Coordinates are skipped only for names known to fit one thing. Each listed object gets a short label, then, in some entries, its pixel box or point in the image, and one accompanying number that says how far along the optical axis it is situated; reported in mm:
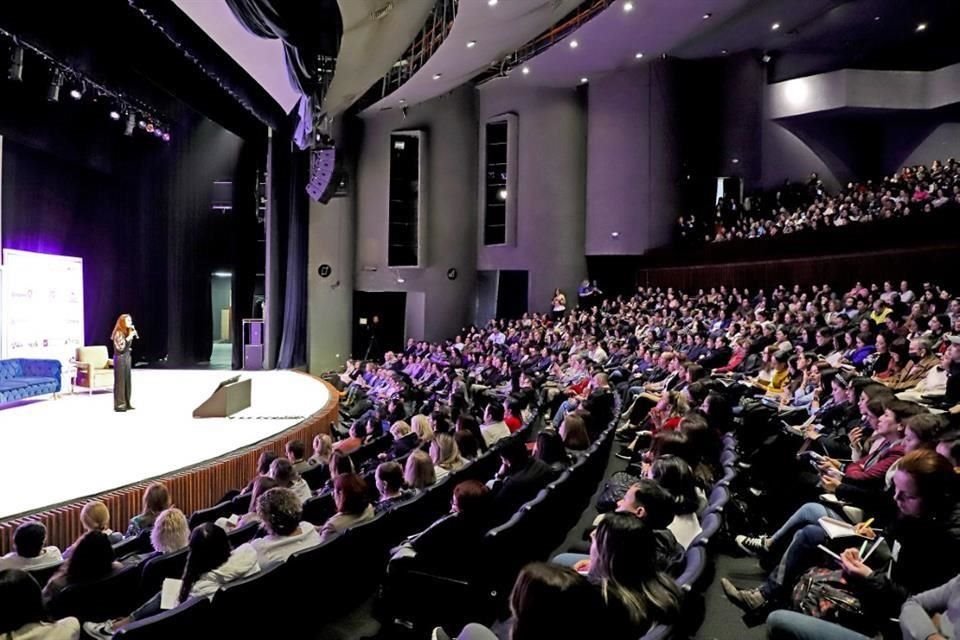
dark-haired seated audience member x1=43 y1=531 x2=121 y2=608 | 2635
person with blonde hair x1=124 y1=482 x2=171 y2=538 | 3736
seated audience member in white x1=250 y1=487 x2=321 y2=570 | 2830
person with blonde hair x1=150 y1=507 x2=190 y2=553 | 3039
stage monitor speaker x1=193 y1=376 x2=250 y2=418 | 7422
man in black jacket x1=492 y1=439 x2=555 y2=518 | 3557
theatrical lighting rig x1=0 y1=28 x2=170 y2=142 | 7062
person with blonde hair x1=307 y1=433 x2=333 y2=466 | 5109
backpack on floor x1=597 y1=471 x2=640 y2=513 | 3695
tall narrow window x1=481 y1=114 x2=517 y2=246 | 17234
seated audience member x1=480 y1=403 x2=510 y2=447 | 5316
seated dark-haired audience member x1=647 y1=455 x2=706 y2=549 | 2943
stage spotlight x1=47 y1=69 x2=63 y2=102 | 8125
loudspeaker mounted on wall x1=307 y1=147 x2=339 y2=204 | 10508
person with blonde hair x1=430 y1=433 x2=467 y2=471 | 4367
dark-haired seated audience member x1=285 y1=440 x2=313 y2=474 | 4852
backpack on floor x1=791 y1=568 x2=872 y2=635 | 2363
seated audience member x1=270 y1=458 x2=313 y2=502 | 3756
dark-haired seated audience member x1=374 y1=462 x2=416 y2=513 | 3609
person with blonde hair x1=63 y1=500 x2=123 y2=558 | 3188
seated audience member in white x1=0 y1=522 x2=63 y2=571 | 2941
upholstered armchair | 9922
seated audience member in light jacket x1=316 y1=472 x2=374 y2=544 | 3193
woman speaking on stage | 7801
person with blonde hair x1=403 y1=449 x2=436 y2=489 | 3820
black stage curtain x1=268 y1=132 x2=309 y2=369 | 14773
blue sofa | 8211
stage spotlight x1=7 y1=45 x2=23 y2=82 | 7008
